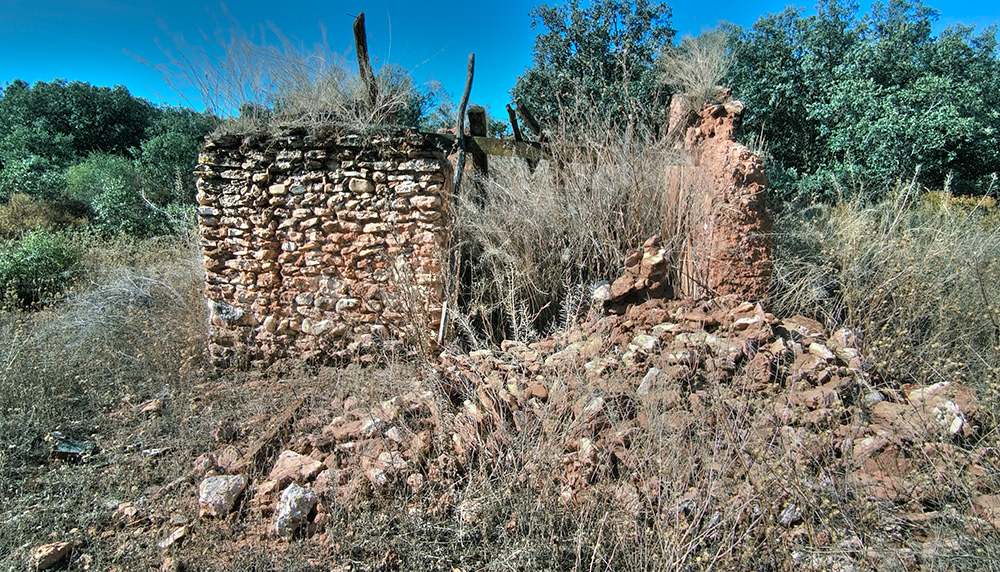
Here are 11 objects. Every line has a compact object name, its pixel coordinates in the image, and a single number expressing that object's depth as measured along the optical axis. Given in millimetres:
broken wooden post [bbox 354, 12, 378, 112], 4434
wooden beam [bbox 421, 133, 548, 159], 4845
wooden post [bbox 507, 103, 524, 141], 6290
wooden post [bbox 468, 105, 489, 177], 5219
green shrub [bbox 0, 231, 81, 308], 6762
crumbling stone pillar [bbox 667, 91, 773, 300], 3920
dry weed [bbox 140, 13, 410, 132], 4348
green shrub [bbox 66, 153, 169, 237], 10242
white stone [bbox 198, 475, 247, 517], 2672
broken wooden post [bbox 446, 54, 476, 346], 4707
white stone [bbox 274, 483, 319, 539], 2525
